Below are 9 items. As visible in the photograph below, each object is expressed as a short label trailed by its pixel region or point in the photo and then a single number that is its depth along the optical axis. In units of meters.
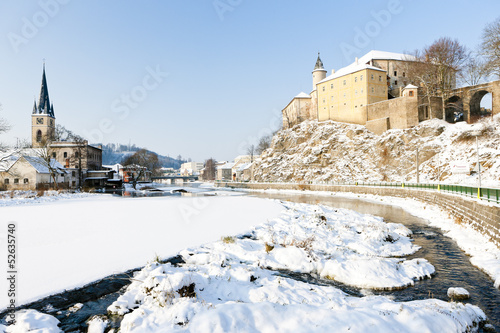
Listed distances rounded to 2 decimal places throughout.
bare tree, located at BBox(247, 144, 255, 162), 118.07
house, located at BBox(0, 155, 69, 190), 44.59
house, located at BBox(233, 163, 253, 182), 101.88
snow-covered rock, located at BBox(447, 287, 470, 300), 7.52
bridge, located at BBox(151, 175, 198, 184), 132.35
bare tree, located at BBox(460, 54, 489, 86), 53.62
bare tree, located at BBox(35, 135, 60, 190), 44.59
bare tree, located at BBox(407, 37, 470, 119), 55.44
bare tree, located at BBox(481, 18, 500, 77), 42.06
